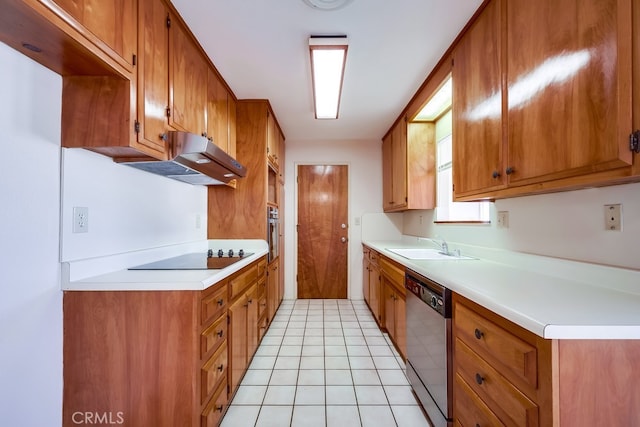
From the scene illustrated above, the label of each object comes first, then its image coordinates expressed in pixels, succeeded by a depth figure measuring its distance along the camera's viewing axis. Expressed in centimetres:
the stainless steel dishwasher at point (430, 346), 133
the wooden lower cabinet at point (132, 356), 119
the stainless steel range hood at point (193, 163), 149
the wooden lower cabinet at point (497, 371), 78
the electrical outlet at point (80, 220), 124
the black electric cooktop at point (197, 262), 154
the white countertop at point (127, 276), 120
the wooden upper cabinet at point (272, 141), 285
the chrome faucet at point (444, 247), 231
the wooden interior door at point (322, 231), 404
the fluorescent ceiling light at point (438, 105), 219
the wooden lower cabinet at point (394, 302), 211
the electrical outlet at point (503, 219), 172
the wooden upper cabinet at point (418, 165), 289
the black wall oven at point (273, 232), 278
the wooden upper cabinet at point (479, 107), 138
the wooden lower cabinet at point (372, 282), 293
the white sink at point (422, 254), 212
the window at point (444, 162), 236
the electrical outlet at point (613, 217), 107
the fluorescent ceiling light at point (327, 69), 174
